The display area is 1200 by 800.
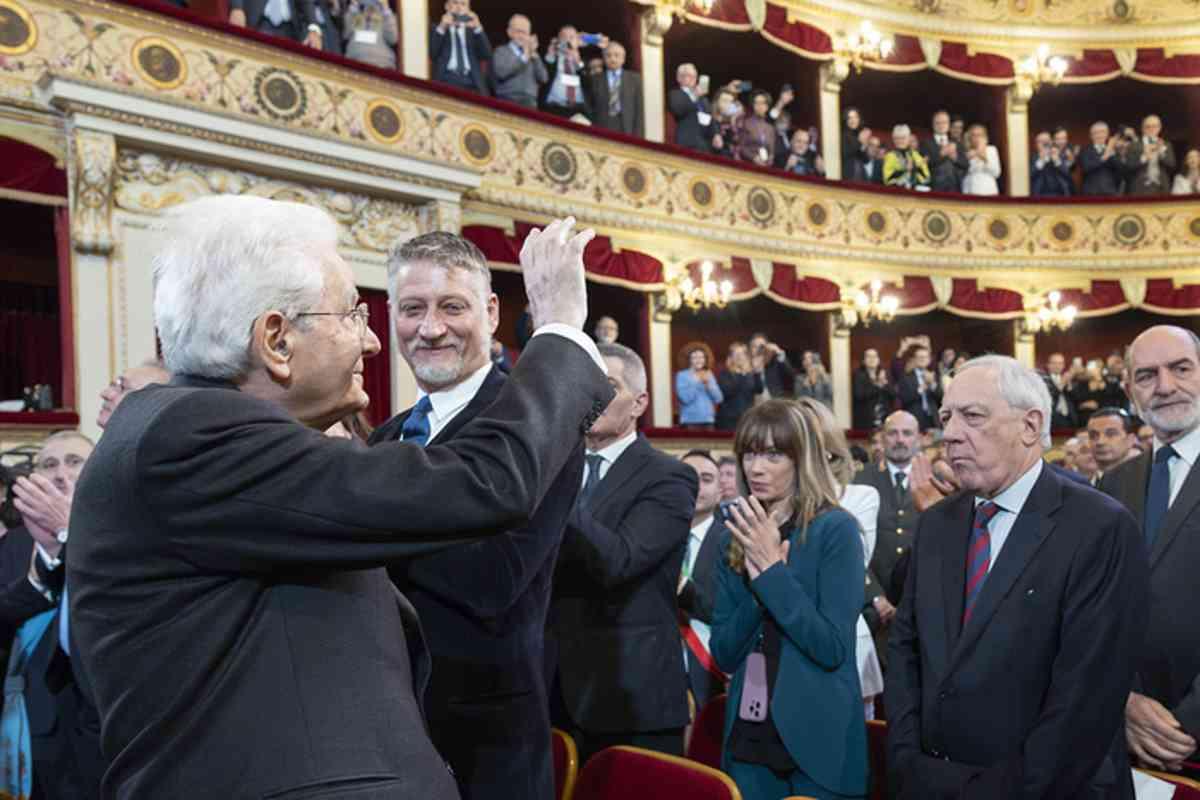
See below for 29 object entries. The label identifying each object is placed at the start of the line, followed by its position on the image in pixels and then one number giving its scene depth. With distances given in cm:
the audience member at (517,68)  888
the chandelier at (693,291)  1005
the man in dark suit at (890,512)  406
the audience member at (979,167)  1283
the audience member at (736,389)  973
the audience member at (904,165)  1221
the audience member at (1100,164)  1313
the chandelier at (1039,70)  1315
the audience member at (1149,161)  1312
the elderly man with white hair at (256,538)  98
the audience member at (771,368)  1005
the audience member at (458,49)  838
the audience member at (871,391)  1109
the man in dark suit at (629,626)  232
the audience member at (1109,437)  520
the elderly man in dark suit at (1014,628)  185
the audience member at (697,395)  958
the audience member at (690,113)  1049
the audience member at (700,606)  394
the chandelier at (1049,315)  1265
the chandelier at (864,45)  1192
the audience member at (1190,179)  1312
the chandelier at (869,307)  1165
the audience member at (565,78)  948
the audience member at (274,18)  729
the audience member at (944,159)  1263
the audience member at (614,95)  996
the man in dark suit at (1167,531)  212
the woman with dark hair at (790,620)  222
